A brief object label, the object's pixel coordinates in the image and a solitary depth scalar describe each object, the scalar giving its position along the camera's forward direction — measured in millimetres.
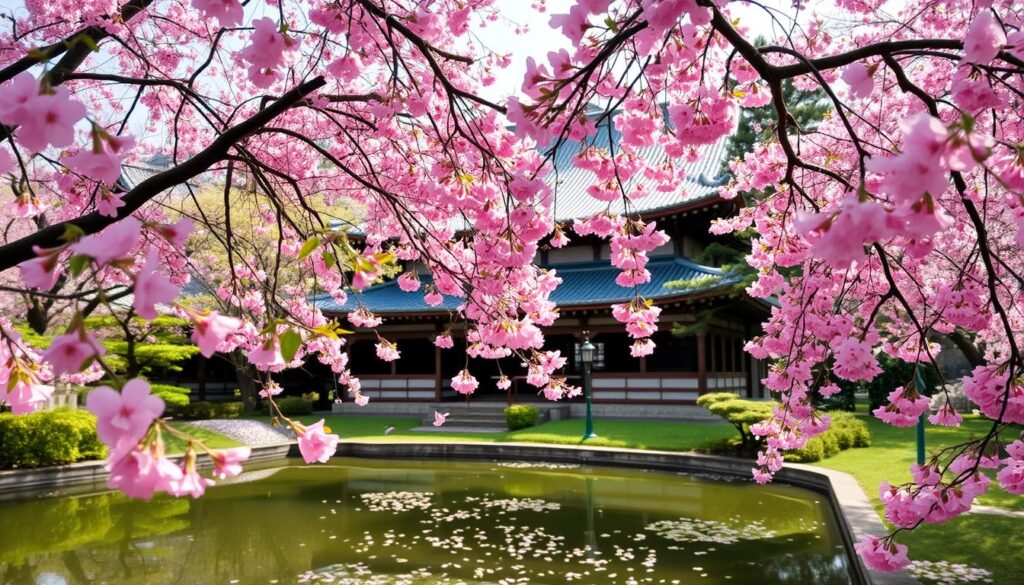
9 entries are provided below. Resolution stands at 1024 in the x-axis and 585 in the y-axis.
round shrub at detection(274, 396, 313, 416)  19781
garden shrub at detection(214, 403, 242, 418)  18844
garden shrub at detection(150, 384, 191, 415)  14117
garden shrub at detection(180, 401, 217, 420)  18781
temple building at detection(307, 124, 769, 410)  16609
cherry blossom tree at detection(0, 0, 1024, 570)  1293
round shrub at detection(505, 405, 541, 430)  15648
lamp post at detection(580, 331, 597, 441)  13700
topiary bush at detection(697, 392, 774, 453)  10750
